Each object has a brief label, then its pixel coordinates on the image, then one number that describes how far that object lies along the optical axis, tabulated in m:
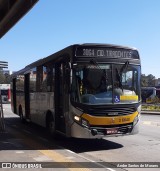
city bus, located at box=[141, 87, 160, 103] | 39.04
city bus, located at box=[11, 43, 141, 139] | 6.33
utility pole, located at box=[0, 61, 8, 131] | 9.13
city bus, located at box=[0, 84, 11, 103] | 34.79
